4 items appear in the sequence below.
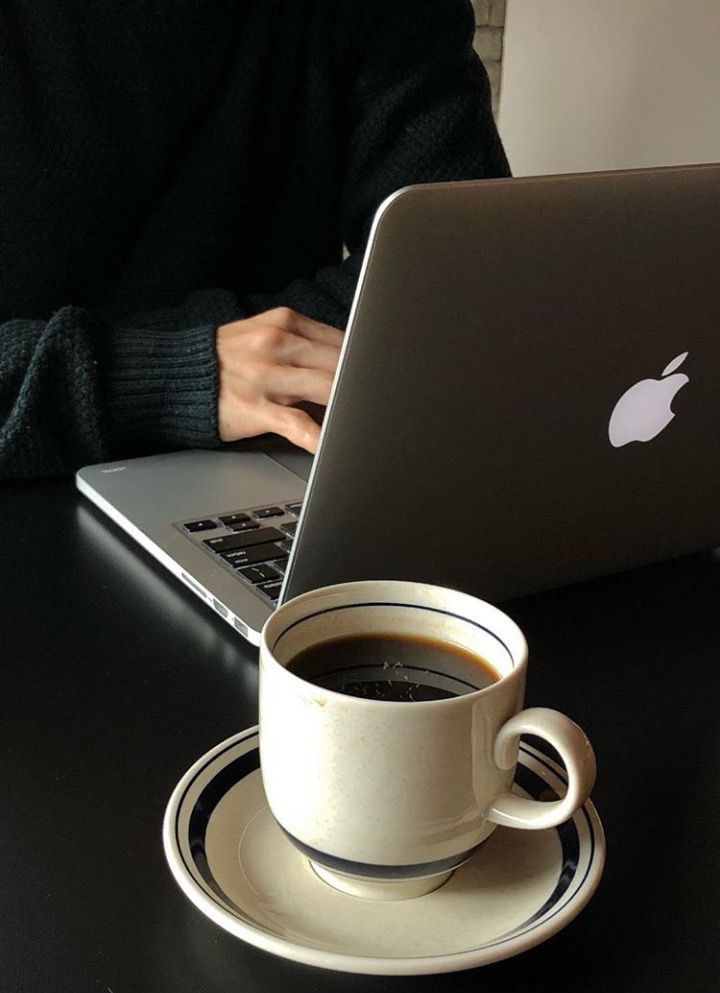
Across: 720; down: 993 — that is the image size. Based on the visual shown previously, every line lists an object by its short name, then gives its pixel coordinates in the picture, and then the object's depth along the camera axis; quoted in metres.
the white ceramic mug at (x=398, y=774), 0.38
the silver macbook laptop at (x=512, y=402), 0.50
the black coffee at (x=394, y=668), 0.43
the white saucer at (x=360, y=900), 0.37
